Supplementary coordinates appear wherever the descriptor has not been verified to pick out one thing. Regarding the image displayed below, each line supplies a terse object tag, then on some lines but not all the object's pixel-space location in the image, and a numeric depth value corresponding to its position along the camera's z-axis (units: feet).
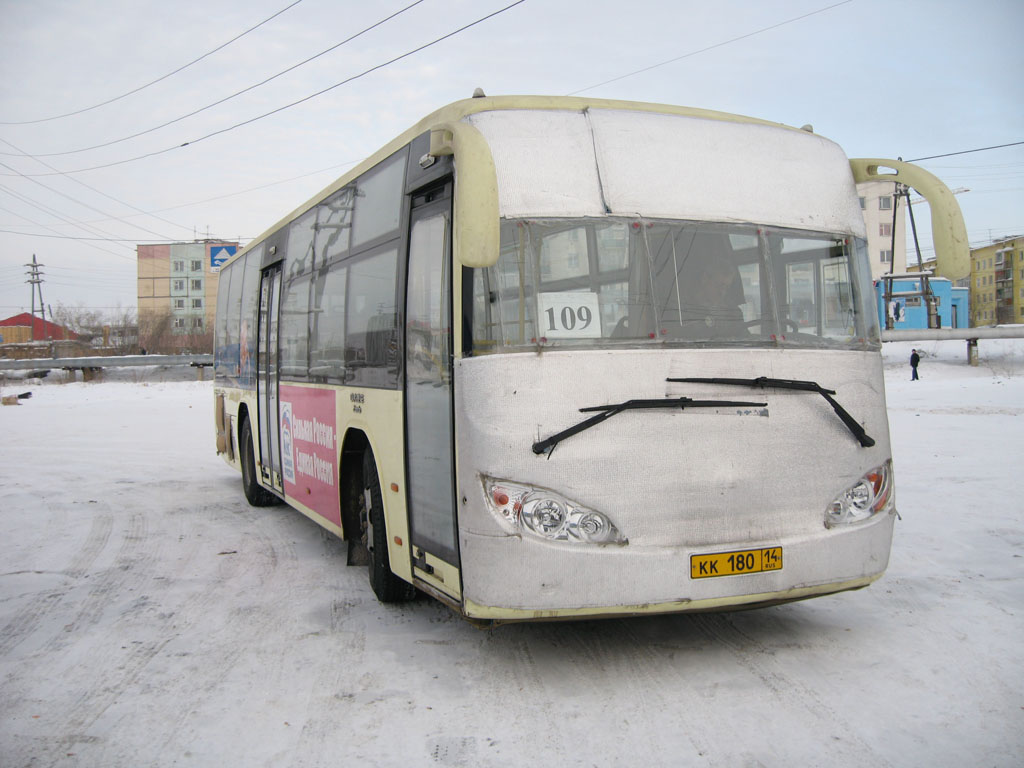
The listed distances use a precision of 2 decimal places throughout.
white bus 15.03
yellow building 374.84
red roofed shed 281.27
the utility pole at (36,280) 270.51
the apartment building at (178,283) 308.19
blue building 173.17
